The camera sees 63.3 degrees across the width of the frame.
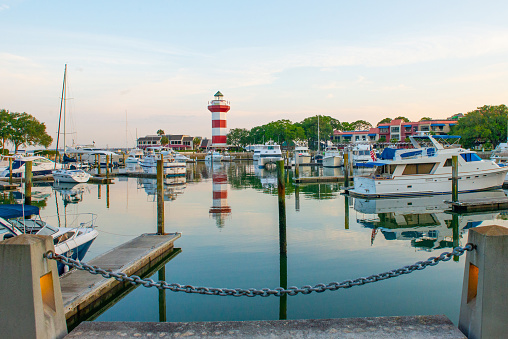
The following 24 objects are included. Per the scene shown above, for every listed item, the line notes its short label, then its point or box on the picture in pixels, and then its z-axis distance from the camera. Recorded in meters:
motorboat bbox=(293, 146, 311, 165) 70.19
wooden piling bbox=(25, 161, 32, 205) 20.40
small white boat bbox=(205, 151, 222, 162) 82.29
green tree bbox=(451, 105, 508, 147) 69.12
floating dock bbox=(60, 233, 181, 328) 8.38
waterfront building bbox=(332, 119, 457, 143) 87.75
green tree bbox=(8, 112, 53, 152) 84.81
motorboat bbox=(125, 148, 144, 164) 65.74
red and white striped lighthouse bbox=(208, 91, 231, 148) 92.06
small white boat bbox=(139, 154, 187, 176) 46.59
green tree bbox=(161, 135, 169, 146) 128.62
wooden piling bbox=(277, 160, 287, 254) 12.11
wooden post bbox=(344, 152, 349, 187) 30.22
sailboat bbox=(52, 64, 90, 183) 38.44
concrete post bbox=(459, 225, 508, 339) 4.26
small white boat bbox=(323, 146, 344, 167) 59.41
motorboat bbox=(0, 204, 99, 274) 10.32
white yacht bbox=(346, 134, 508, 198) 26.02
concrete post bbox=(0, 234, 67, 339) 4.24
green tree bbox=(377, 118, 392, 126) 127.88
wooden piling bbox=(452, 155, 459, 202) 21.48
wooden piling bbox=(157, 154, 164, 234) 14.42
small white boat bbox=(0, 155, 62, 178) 41.25
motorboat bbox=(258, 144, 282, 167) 71.19
